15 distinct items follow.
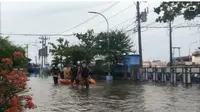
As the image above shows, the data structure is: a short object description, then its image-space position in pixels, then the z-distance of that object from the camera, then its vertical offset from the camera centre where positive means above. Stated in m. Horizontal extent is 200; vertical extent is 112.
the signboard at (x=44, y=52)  63.22 +2.05
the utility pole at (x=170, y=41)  47.55 +2.93
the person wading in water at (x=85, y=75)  23.17 -0.70
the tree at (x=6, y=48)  16.05 +0.72
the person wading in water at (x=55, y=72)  29.25 -0.65
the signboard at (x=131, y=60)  40.97 +0.38
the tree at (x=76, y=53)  42.03 +1.21
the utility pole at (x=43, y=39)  92.35 +6.03
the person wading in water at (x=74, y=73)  26.70 -0.70
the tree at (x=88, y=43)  41.89 +2.43
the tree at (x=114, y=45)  41.00 +2.05
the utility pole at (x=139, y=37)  37.19 +2.56
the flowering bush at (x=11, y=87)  7.21 -0.44
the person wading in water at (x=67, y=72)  28.59 -0.62
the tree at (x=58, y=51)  46.92 +1.64
